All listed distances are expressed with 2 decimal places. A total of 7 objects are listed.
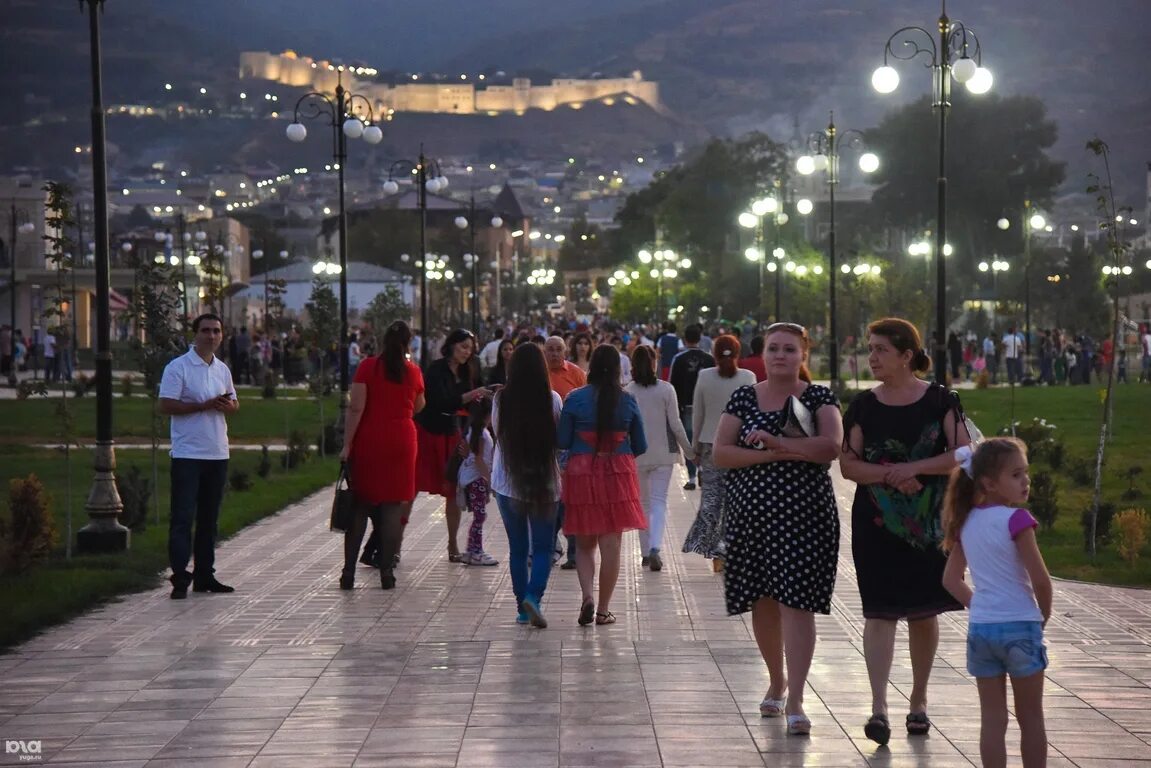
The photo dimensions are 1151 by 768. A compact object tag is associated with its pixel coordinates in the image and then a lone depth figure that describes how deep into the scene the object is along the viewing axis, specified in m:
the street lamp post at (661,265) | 83.25
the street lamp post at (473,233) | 51.69
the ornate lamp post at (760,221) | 41.97
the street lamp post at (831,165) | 31.64
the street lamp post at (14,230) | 43.25
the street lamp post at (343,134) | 24.31
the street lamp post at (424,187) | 34.76
